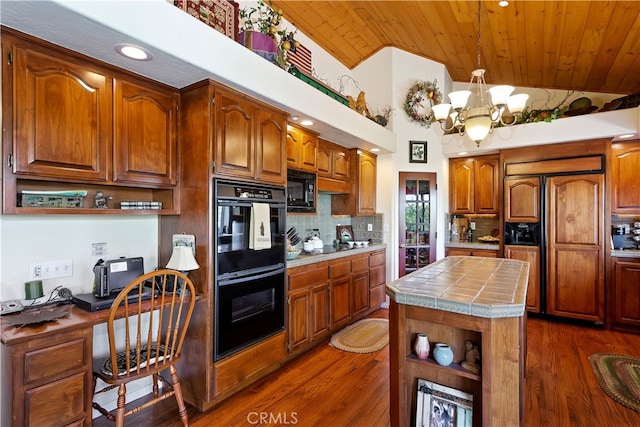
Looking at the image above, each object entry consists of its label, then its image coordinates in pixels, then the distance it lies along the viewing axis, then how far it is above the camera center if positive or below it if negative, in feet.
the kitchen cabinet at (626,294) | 11.74 -3.07
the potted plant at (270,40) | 8.01 +4.61
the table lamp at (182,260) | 6.91 -1.02
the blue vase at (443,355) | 5.30 -2.40
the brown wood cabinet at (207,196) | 7.22 +0.43
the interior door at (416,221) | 14.99 -0.34
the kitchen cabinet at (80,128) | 5.24 +1.68
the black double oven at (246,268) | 7.45 -1.41
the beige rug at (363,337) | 10.57 -4.47
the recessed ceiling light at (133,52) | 5.67 +3.04
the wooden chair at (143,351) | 5.59 -2.82
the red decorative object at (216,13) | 6.66 +4.52
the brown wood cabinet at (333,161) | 12.26 +2.19
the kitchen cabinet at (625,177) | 12.27 +1.45
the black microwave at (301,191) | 10.68 +0.82
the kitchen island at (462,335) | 4.77 -2.09
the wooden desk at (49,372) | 4.64 -2.48
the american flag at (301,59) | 9.94 +5.47
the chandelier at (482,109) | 7.93 +2.82
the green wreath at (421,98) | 14.70 +5.46
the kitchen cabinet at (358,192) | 14.15 +1.03
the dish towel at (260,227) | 8.07 -0.34
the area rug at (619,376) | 7.67 -4.48
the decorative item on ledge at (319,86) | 9.32 +4.24
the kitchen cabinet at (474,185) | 15.10 +1.42
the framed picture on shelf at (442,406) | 5.24 -3.30
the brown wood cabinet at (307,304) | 9.53 -2.91
